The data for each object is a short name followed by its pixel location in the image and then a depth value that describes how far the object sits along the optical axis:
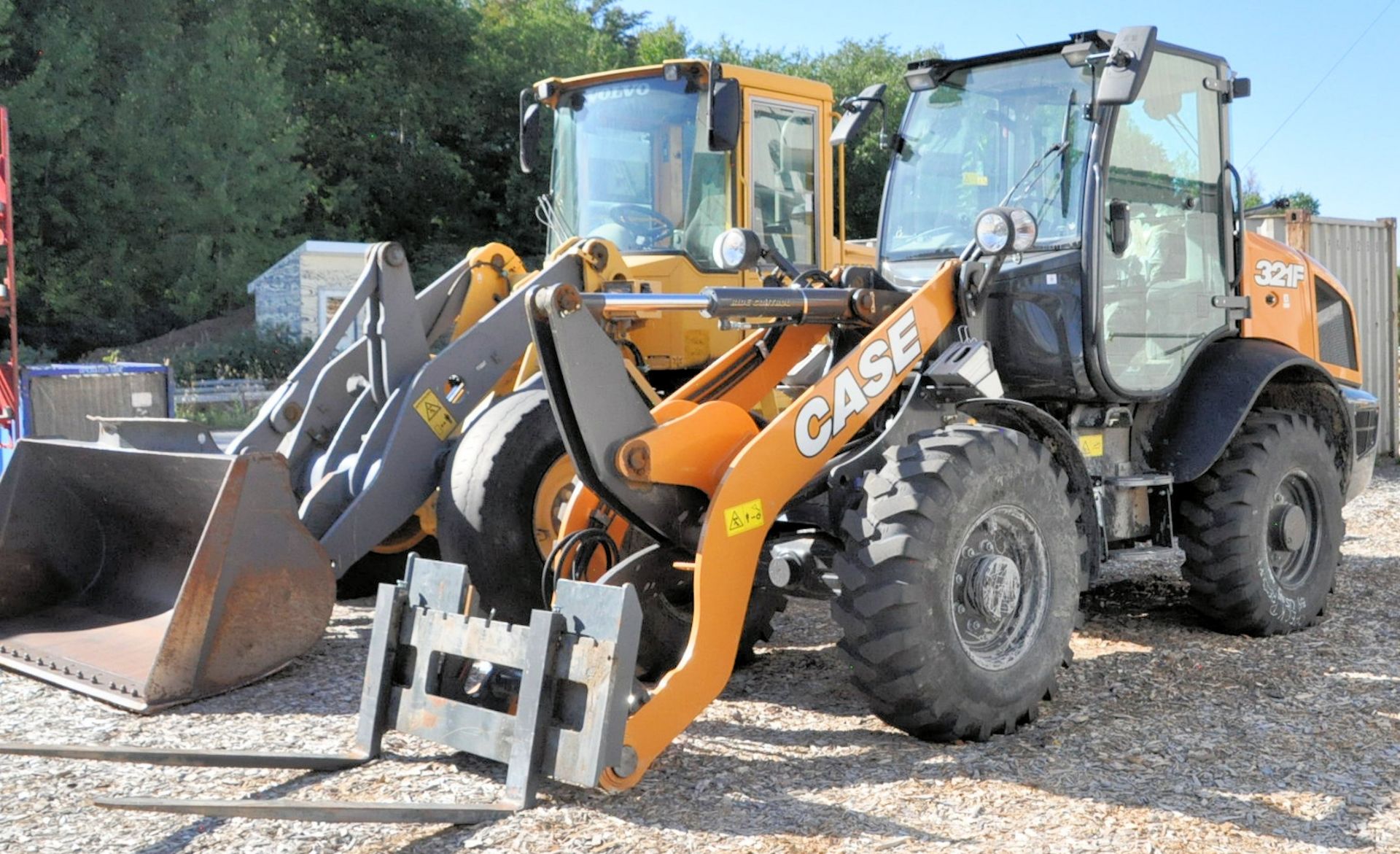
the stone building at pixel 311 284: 26.94
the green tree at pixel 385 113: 35.34
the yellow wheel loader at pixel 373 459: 5.44
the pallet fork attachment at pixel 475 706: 3.85
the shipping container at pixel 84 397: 10.40
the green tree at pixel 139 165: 26.86
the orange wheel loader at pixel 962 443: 4.31
